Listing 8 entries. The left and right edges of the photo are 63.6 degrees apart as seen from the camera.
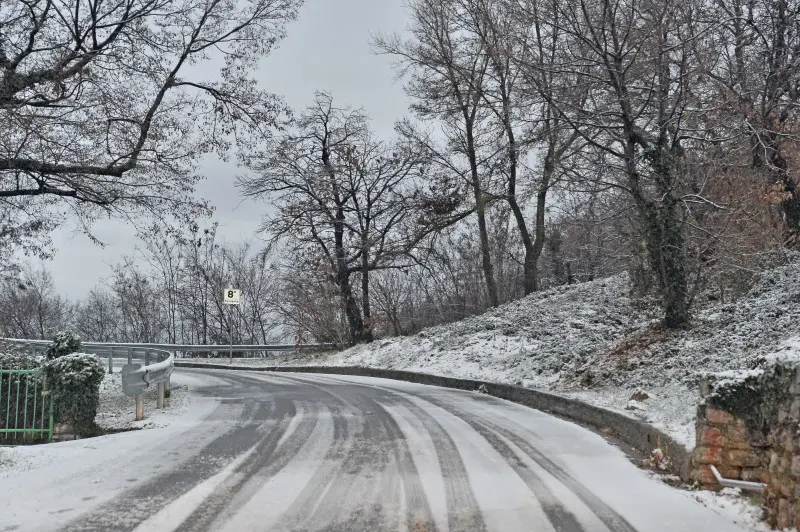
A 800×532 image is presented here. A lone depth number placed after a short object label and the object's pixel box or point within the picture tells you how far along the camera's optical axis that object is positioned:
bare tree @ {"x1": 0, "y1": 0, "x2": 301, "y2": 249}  13.22
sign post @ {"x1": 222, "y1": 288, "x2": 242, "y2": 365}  29.34
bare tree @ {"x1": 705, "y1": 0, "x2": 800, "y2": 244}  13.80
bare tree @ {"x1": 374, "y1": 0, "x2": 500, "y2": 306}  26.22
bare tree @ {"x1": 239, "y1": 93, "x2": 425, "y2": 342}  30.25
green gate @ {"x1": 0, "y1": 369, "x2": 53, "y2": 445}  9.44
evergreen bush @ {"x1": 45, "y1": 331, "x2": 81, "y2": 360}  11.11
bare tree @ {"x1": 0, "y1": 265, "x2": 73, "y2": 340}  56.80
